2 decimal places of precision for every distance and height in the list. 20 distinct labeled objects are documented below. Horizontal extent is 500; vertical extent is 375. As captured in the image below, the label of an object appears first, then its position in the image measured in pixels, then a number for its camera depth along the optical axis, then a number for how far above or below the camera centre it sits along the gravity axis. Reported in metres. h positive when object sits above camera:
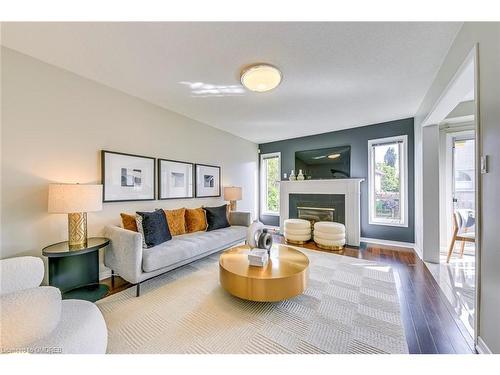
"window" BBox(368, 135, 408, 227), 3.92 +0.13
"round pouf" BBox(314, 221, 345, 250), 3.73 -0.91
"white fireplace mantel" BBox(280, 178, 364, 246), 4.00 -0.08
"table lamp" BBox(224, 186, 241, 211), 4.26 -0.15
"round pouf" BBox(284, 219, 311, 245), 4.14 -0.92
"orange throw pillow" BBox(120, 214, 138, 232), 2.53 -0.44
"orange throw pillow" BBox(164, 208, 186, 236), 3.01 -0.51
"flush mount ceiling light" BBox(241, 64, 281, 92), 2.13 +1.23
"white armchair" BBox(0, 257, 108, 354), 0.87 -0.64
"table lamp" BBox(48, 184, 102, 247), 1.91 -0.15
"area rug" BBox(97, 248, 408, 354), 1.43 -1.13
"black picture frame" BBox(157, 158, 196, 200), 3.20 +0.21
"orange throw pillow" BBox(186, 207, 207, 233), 3.32 -0.55
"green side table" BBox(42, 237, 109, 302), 1.92 -0.86
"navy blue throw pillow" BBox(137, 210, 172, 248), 2.44 -0.51
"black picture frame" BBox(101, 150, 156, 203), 2.54 +0.20
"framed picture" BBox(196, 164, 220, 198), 3.90 +0.15
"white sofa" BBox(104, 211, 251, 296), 2.07 -0.76
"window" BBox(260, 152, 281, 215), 5.73 +0.08
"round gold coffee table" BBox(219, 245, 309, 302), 1.77 -0.83
